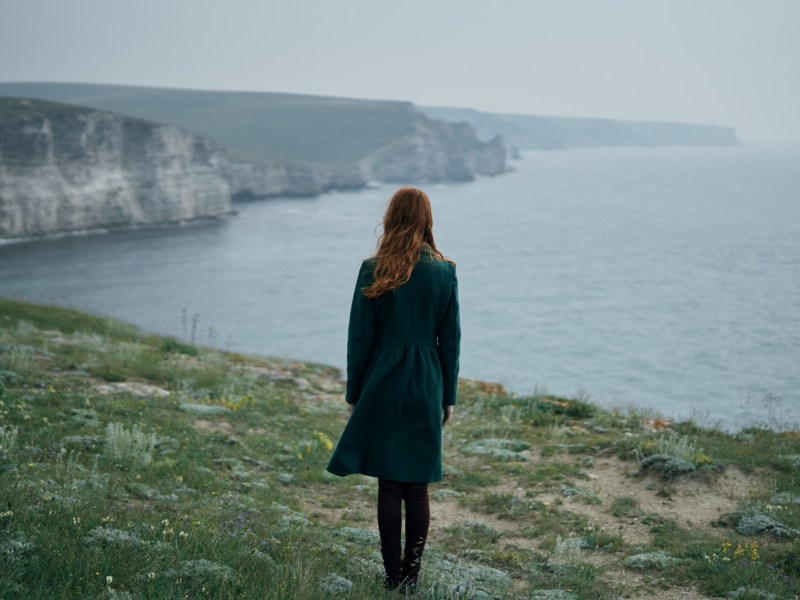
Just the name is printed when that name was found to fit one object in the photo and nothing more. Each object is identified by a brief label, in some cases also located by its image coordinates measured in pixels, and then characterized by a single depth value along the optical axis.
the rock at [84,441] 9.20
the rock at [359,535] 7.56
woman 5.64
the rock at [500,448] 11.48
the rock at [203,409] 12.38
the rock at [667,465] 9.74
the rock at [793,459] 10.18
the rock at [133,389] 12.86
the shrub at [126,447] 8.96
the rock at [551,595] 6.18
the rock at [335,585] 5.41
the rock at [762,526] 7.72
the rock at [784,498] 8.80
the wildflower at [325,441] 11.60
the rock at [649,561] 7.17
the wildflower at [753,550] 6.95
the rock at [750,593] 6.15
